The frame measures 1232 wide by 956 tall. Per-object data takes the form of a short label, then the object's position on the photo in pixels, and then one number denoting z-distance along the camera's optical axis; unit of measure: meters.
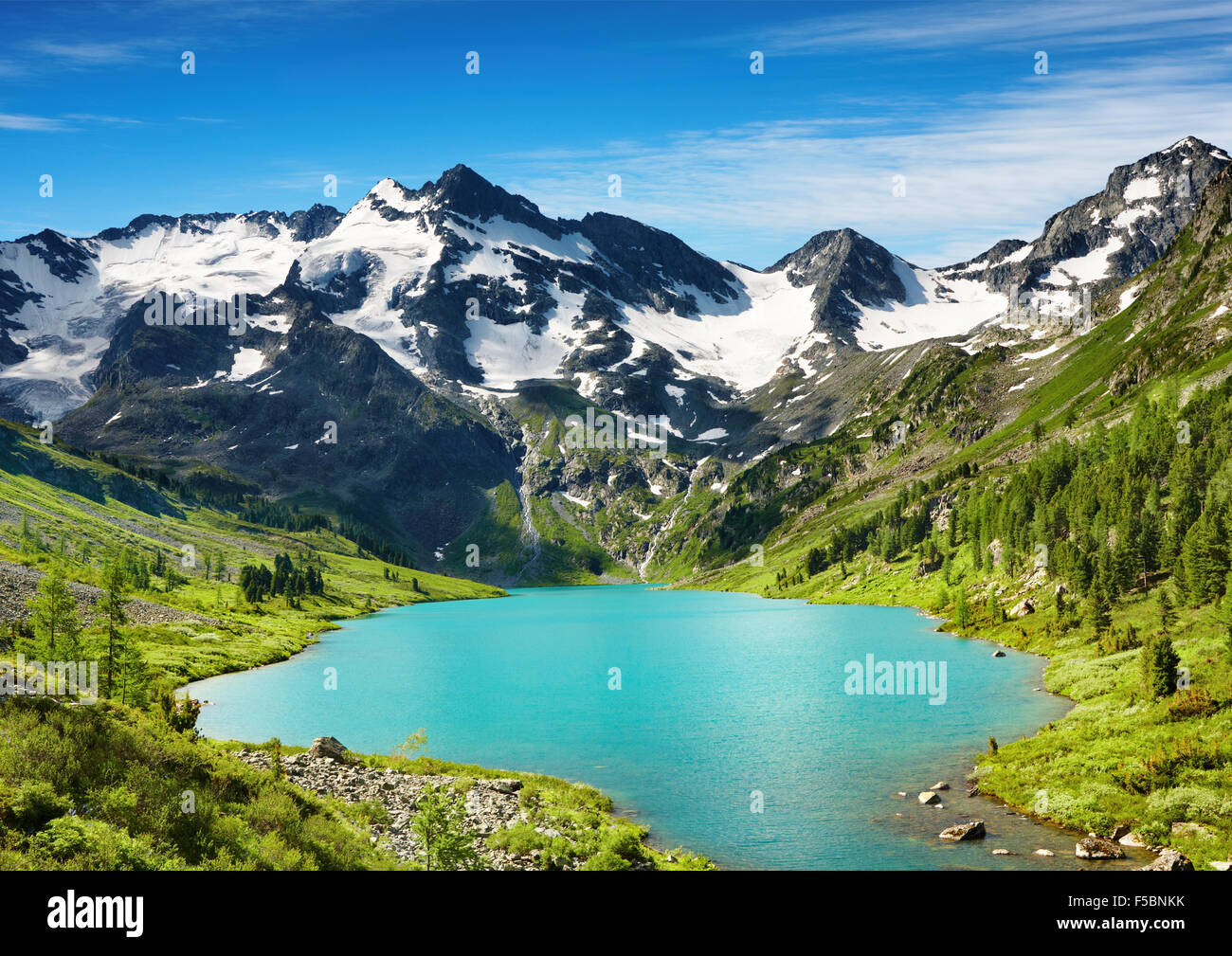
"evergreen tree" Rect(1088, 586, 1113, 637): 82.19
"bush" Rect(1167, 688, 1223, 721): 47.84
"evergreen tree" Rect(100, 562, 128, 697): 64.82
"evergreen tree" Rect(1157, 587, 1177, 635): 72.56
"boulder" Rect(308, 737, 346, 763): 53.91
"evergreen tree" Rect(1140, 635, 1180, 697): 53.34
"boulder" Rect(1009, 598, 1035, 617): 109.06
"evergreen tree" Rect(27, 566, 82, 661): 58.91
